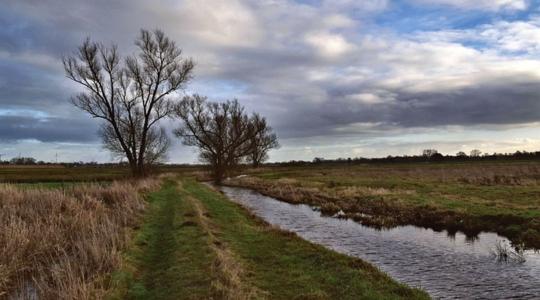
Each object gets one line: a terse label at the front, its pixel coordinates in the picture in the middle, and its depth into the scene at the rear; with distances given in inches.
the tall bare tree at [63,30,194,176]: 1640.0
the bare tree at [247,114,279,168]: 3489.2
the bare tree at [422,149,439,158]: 5762.8
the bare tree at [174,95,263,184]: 2824.8
